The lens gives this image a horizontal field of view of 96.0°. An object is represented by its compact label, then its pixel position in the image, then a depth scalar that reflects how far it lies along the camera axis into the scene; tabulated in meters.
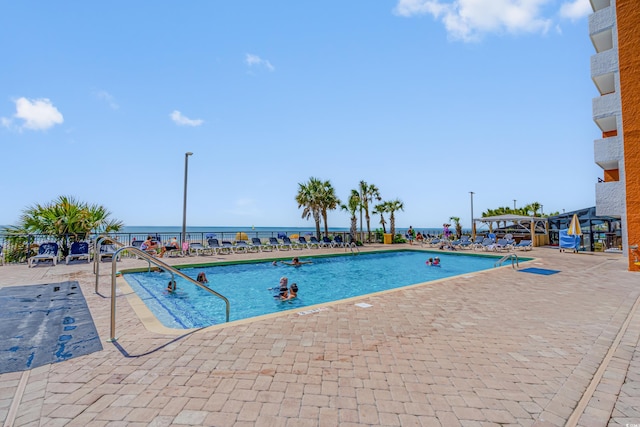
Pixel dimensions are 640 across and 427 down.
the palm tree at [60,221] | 12.27
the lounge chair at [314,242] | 19.51
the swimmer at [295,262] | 13.34
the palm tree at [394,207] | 24.95
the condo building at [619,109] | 9.69
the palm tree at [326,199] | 23.03
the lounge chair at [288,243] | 18.45
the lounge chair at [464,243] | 19.71
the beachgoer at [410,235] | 24.26
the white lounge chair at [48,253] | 10.47
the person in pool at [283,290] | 8.43
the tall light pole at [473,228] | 23.63
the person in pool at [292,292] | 8.51
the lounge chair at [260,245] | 17.67
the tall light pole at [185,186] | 14.66
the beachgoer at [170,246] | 14.22
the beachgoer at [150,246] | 13.48
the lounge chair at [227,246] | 16.13
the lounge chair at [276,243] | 18.38
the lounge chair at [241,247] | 16.72
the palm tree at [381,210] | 25.28
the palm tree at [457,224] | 27.94
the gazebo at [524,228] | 20.16
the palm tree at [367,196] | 23.82
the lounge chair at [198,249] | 15.14
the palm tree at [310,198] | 23.17
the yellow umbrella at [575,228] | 15.62
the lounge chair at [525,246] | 18.24
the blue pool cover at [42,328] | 3.20
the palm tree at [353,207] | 23.36
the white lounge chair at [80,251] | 11.20
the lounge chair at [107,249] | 11.55
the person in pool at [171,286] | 8.35
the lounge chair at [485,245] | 18.12
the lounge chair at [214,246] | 15.57
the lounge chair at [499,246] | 17.88
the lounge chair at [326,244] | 19.94
